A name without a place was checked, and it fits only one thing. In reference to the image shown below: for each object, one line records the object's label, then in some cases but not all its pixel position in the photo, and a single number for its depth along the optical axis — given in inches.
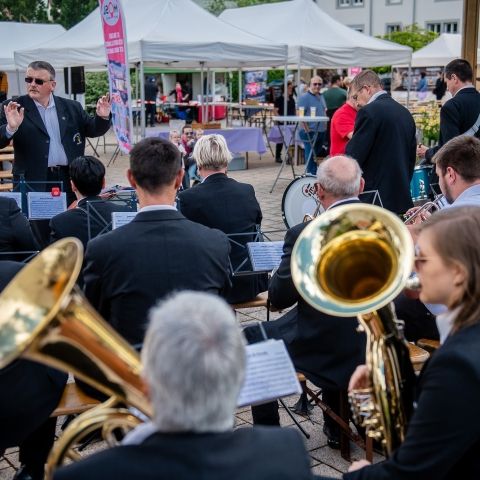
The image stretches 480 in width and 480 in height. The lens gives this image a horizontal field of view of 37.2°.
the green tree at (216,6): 1984.5
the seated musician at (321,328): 119.8
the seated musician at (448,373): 68.2
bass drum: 233.5
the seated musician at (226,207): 162.6
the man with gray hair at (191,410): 53.4
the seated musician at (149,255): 106.3
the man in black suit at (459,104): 238.1
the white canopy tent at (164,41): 398.3
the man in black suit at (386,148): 217.5
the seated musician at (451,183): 131.7
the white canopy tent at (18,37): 677.9
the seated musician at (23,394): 99.7
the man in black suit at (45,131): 224.2
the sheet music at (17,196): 189.3
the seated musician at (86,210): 157.4
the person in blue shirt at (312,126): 437.4
